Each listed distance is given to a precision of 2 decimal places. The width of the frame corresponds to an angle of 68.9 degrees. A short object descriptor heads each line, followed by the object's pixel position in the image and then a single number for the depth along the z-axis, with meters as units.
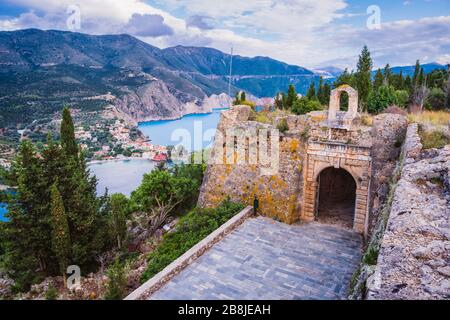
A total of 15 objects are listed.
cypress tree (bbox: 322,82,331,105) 29.09
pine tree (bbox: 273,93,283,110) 29.06
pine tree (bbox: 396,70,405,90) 32.09
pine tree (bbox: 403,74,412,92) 32.51
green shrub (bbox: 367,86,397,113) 19.91
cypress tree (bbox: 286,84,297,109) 26.55
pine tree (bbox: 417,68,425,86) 31.53
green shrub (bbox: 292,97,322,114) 21.72
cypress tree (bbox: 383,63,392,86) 32.92
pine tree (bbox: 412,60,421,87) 32.36
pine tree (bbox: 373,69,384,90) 28.95
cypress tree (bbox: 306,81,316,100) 27.35
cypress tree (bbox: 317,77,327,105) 29.36
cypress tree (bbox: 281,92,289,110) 26.62
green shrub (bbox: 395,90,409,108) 21.05
